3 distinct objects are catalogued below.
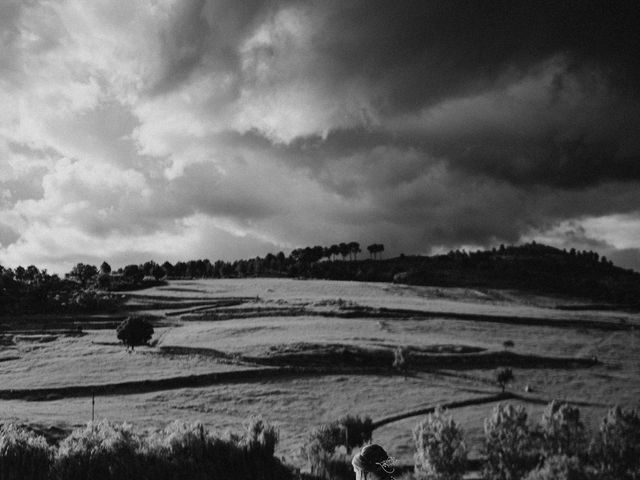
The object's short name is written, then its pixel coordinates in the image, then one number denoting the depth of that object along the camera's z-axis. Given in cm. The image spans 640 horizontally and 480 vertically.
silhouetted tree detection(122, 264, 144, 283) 17700
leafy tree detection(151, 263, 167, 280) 18912
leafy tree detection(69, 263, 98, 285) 18338
